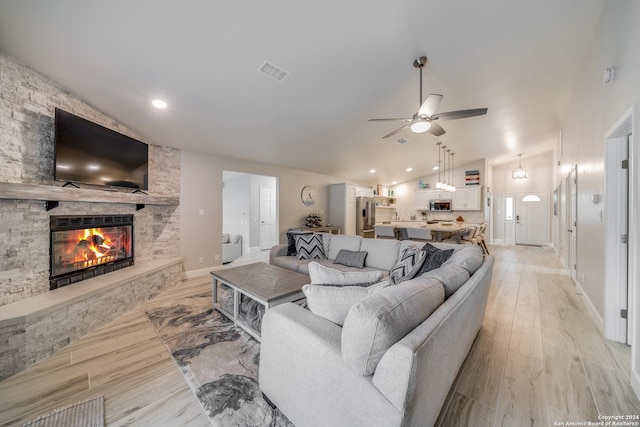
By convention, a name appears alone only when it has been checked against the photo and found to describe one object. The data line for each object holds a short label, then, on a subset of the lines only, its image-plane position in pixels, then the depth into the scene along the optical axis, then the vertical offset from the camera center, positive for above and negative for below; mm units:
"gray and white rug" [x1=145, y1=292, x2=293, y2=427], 1505 -1287
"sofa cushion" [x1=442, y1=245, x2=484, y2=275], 2041 -435
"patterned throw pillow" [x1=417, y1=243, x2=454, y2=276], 2432 -494
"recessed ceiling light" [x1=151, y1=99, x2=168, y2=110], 2953 +1385
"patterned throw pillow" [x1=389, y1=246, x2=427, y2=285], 2508 -600
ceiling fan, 2574 +1139
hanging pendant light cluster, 6528 +1582
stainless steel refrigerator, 7750 -133
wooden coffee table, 2299 -799
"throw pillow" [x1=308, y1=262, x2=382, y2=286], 1527 -428
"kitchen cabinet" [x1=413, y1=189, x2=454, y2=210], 8714 +610
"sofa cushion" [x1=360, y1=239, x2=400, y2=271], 3328 -597
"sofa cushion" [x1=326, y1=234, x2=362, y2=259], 3774 -528
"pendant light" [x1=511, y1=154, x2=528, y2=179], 8304 +1422
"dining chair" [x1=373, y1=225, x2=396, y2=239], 5269 -448
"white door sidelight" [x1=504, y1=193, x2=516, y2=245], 8766 -201
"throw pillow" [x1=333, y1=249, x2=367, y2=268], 3473 -701
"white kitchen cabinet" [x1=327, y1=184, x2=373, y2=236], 7305 +160
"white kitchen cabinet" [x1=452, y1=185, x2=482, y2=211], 8055 +482
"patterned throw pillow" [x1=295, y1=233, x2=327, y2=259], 3974 -605
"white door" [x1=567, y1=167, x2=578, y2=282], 3785 -152
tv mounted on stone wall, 2562 +712
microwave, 8609 +273
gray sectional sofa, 942 -688
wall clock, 6759 +486
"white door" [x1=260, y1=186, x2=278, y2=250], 7781 -188
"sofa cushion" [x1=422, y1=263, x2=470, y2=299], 1625 -470
